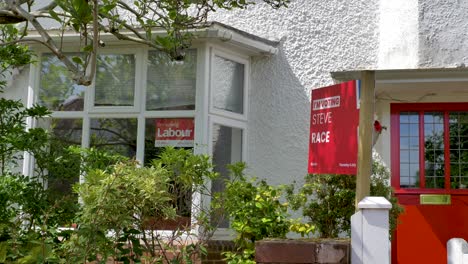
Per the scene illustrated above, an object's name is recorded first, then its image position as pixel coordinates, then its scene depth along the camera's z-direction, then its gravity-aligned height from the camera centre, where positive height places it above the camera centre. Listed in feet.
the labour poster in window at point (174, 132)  28.71 +1.98
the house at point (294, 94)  28.30 +3.98
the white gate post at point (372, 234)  14.05 -1.30
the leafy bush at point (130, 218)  14.16 -1.11
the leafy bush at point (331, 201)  21.16 -0.84
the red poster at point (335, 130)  15.61 +1.27
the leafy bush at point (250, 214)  16.99 -1.12
